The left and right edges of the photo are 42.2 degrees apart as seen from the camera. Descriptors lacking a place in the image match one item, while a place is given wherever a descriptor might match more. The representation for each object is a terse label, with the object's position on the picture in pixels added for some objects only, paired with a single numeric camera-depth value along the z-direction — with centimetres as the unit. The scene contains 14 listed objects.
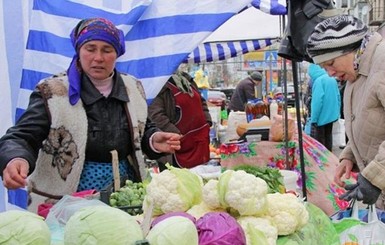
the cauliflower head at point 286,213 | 169
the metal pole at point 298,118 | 337
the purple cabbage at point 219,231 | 139
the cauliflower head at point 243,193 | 161
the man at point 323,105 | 784
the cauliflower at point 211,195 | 165
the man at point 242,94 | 1052
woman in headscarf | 242
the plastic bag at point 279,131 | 453
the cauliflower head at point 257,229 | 152
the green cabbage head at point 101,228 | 121
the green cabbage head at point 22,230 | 120
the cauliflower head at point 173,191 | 169
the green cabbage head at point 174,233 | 122
